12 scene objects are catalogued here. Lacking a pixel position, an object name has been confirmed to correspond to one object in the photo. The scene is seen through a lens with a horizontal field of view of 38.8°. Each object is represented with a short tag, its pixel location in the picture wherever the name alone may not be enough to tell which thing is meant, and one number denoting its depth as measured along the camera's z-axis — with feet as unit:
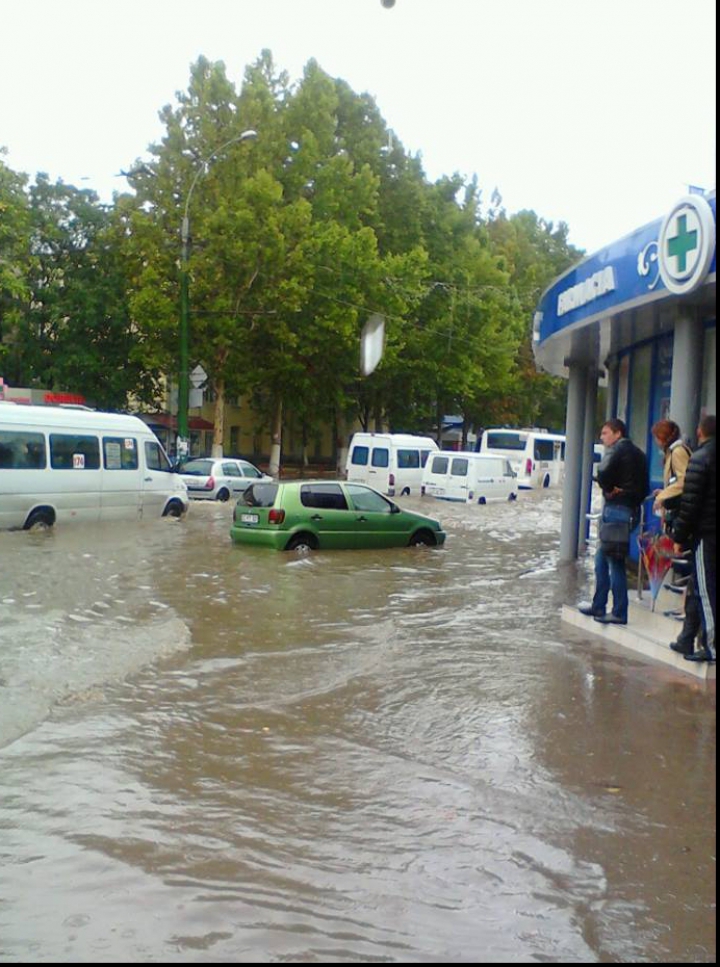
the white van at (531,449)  147.13
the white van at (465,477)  107.55
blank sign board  132.26
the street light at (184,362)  95.45
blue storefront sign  28.60
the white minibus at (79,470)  61.05
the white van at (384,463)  114.11
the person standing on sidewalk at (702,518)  22.48
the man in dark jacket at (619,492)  28.91
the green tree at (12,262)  94.12
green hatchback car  53.52
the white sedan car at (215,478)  92.12
